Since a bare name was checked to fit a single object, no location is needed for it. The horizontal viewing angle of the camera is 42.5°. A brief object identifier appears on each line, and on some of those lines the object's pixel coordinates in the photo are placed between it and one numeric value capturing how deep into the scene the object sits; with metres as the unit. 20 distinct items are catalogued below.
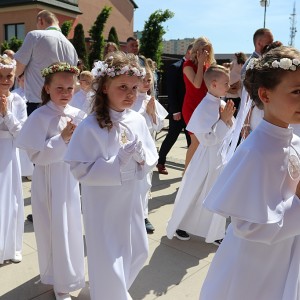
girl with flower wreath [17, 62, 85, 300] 3.01
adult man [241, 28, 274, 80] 5.71
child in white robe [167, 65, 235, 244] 3.91
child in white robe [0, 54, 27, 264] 3.62
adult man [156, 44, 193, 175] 6.93
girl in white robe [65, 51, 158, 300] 2.53
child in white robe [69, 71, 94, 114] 5.86
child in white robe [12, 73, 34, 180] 5.35
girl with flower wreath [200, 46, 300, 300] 1.79
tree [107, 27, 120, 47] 23.92
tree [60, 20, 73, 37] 22.98
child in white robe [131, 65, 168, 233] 4.56
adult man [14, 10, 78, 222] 5.02
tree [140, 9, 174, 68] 21.00
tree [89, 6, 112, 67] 24.25
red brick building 28.05
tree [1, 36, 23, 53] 23.94
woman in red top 5.15
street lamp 22.97
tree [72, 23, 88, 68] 23.70
